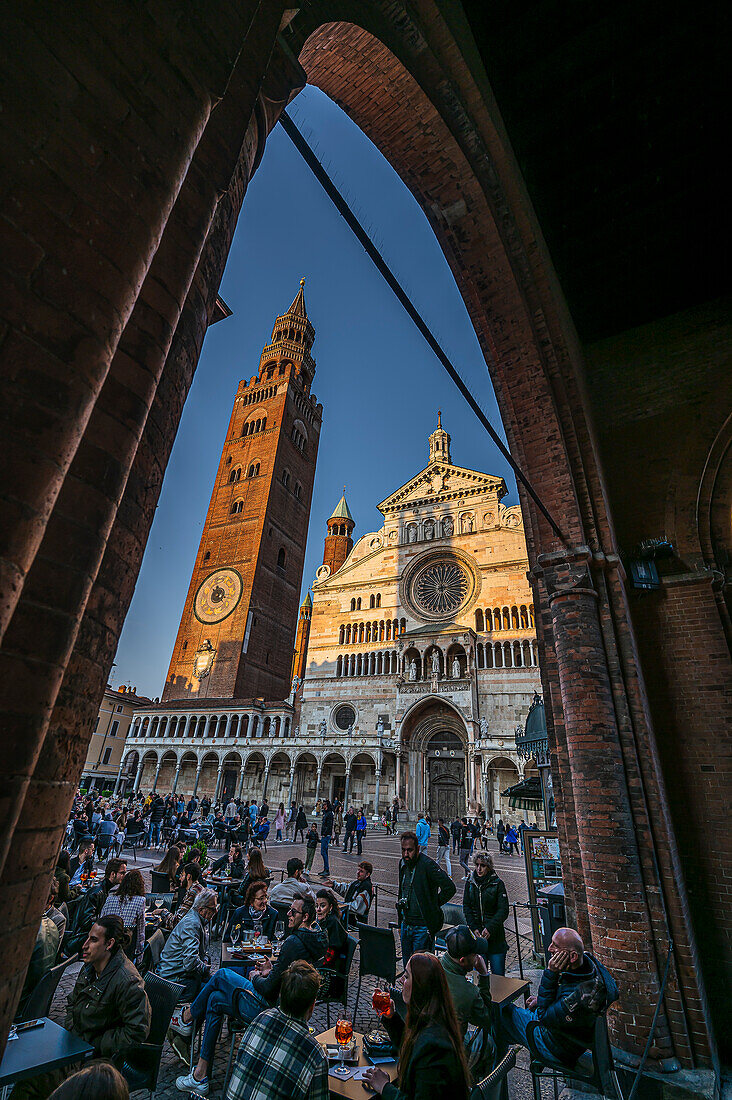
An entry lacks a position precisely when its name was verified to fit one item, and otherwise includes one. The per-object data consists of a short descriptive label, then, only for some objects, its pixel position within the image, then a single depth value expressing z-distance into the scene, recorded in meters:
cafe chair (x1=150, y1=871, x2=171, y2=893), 7.46
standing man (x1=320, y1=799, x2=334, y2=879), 12.24
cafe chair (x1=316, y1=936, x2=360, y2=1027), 4.78
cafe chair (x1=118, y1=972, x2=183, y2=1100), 3.04
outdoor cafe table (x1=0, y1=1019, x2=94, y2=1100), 2.51
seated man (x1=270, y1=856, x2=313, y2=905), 5.52
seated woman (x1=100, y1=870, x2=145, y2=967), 4.66
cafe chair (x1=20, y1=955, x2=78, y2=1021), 3.43
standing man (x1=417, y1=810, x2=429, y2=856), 12.53
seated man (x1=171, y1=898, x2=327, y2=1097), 3.54
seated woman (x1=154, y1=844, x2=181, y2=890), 7.31
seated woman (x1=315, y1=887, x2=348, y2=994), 4.84
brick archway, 1.07
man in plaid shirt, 2.23
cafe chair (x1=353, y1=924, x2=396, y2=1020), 4.87
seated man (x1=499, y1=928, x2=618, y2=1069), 3.19
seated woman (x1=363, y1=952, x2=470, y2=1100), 2.10
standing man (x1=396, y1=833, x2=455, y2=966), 4.80
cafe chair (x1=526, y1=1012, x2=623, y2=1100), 3.17
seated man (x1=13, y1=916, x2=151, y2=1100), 2.88
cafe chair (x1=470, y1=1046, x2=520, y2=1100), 2.62
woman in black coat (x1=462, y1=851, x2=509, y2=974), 5.09
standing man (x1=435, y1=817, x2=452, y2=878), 13.81
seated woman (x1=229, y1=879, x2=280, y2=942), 5.49
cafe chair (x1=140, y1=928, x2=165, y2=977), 4.65
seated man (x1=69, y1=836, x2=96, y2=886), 7.60
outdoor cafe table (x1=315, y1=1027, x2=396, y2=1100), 2.55
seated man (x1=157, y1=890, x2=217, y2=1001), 4.14
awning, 10.29
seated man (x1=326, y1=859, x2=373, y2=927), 5.91
